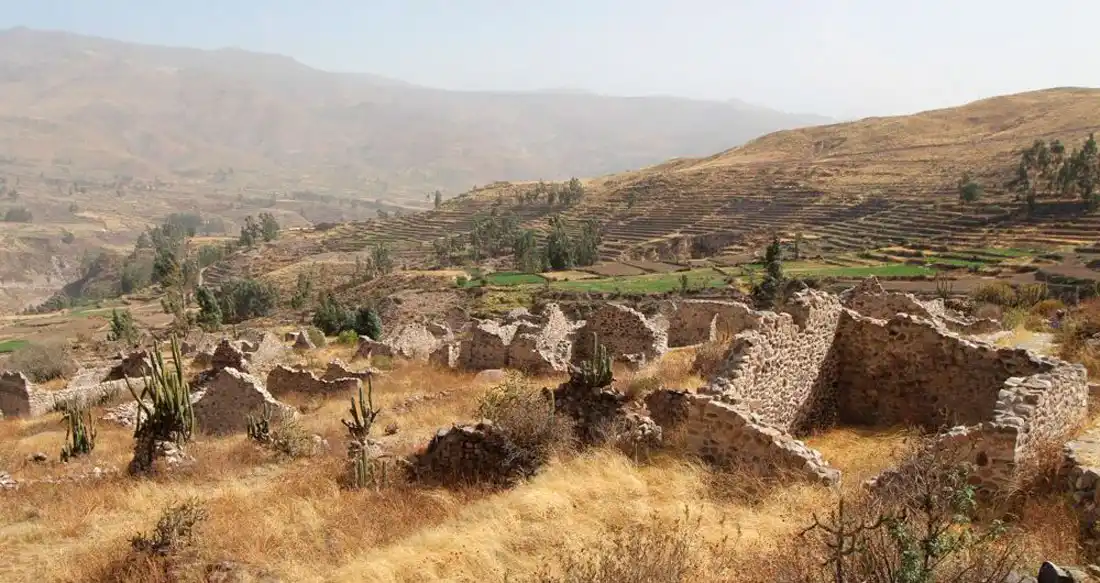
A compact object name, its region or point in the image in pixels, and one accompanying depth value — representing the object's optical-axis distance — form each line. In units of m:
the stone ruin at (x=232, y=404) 15.17
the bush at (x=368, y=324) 48.89
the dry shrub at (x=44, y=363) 34.72
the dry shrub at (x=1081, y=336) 12.62
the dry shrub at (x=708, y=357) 13.43
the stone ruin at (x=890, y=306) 15.30
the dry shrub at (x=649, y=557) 5.72
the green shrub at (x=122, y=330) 60.79
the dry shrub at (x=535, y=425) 9.85
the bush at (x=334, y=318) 54.70
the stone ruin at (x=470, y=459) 9.73
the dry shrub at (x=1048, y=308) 23.59
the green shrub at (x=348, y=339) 35.76
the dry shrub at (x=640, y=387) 11.90
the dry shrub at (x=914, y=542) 4.95
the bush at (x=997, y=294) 39.80
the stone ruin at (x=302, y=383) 18.48
